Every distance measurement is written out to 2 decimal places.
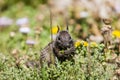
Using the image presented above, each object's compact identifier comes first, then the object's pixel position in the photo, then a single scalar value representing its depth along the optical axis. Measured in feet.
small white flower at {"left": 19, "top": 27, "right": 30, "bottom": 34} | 31.16
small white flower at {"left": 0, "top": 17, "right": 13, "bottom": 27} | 40.05
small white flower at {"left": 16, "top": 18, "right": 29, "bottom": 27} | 37.37
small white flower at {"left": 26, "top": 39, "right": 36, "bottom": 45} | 27.41
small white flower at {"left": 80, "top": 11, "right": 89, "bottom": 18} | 37.31
